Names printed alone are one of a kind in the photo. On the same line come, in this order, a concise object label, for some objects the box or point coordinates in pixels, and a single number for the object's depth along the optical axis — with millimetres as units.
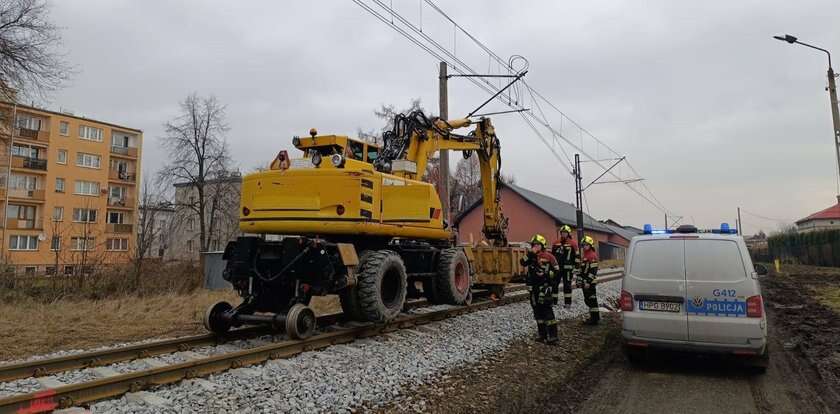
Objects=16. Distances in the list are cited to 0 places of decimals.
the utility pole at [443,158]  15086
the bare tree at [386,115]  37450
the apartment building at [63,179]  42406
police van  5977
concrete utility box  15070
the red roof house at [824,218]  81069
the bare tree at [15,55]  15547
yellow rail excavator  7676
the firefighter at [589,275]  10008
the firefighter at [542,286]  8156
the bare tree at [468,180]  55875
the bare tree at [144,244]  13508
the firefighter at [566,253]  10477
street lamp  15375
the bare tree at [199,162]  33250
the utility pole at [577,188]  27731
